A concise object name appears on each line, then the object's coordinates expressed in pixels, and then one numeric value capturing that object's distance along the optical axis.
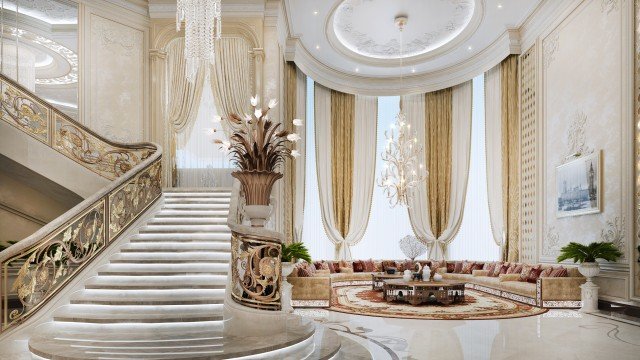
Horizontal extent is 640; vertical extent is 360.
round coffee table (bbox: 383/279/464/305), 9.09
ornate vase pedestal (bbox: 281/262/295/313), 8.08
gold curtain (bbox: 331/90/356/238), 14.30
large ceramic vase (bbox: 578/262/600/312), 8.16
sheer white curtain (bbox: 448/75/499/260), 13.32
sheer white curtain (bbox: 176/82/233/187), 10.62
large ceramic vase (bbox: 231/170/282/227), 6.01
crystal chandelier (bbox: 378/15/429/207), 10.99
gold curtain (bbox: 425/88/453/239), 14.05
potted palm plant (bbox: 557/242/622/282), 7.98
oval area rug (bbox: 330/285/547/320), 7.59
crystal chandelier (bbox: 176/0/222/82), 6.67
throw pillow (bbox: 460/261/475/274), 12.68
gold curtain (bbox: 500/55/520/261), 11.90
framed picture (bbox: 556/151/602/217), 8.64
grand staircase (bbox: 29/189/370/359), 4.19
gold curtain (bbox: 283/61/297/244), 11.77
